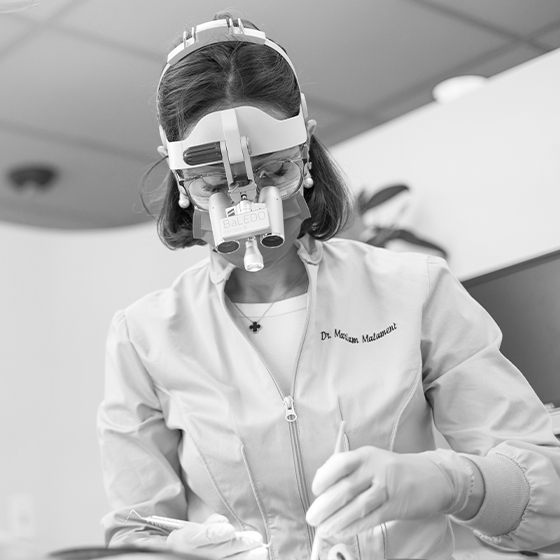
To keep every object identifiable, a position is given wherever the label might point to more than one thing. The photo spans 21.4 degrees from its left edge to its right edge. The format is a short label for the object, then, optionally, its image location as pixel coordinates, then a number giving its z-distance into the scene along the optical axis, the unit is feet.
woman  5.24
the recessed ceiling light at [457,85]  10.15
